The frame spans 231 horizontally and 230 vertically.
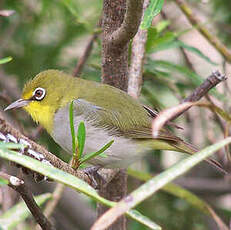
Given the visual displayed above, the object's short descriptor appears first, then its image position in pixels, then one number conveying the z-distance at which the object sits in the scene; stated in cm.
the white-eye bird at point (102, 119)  620
